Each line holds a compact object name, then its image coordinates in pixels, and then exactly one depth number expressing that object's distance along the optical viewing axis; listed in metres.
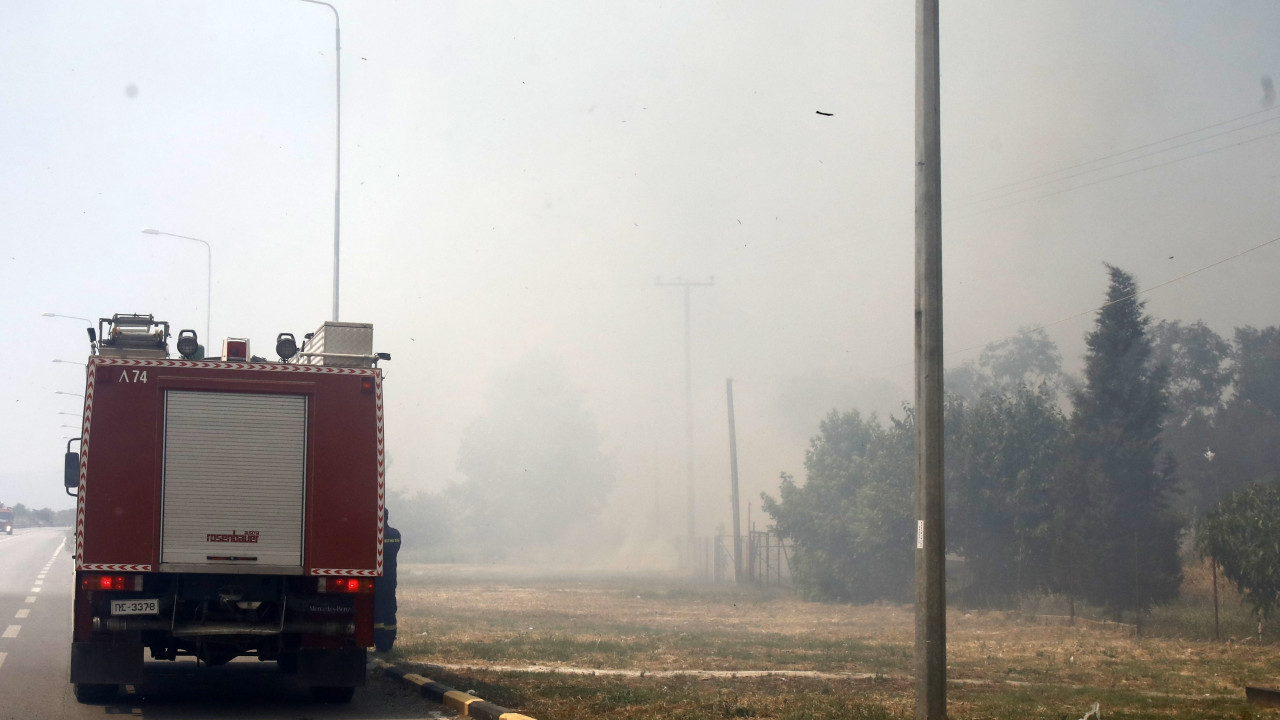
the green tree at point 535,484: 85.19
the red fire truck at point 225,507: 10.21
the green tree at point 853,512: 35.69
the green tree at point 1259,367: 57.69
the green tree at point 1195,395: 55.22
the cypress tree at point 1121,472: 30.41
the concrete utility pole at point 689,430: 61.12
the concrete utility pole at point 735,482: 48.44
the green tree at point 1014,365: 76.69
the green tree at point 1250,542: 22.67
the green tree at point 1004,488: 32.44
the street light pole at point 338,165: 26.98
